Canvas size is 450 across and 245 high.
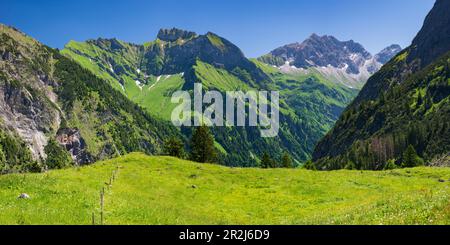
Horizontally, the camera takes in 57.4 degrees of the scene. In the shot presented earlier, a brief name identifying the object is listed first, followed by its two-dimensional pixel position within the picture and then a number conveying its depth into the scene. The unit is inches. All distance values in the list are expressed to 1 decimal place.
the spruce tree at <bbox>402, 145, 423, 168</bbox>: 4484.3
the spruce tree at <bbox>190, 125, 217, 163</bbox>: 3996.1
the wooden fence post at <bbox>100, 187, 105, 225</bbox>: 952.8
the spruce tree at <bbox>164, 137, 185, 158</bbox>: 4188.0
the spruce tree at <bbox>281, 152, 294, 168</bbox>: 5078.7
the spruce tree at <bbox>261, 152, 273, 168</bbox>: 5113.2
